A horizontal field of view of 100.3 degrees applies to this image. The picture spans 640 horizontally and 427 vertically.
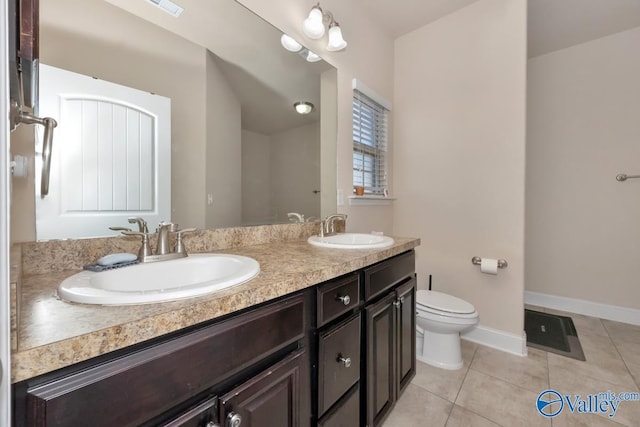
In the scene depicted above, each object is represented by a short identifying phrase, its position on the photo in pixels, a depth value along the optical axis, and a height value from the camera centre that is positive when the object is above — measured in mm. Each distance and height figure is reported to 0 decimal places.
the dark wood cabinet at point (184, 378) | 390 -305
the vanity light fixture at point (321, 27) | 1518 +1081
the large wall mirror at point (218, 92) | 857 +506
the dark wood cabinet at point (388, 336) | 1091 -577
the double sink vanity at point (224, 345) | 405 -277
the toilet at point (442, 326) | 1639 -730
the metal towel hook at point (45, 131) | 582 +187
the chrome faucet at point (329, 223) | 1615 -76
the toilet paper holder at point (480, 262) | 1978 -390
